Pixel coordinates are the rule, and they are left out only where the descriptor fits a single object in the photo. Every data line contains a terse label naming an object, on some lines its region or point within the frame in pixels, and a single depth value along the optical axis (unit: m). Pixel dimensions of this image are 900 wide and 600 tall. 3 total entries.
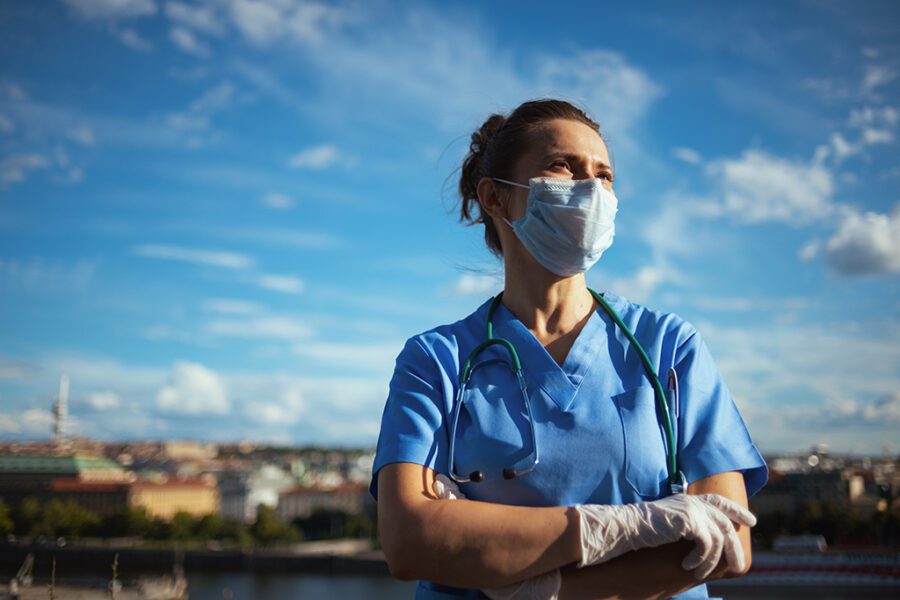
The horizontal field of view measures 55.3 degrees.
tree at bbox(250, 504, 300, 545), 46.22
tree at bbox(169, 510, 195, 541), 45.31
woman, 1.04
